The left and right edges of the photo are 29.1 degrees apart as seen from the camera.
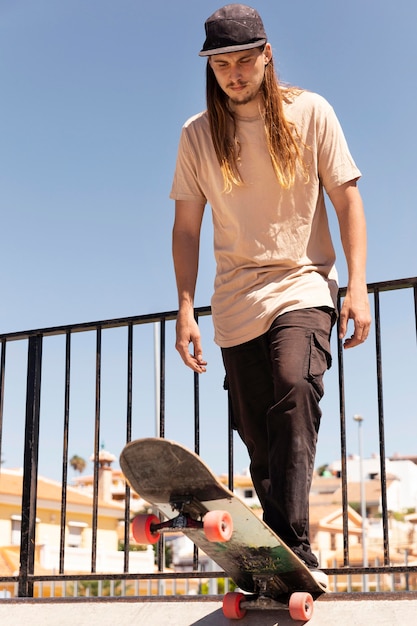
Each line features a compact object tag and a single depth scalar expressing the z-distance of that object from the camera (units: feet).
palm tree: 323.37
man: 8.89
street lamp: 224.00
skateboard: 7.61
